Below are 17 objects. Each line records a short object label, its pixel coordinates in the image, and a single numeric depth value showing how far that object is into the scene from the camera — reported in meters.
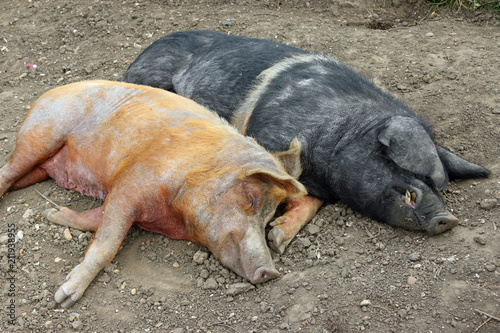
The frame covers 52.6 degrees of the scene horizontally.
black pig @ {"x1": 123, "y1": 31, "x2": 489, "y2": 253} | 3.92
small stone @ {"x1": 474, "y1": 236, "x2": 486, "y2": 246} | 3.68
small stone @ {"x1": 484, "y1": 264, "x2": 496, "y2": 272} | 3.41
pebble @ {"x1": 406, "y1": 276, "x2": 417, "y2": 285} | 3.49
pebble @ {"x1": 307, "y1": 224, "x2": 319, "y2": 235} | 4.16
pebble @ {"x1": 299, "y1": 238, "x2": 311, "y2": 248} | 4.00
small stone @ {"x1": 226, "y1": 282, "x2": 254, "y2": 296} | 3.56
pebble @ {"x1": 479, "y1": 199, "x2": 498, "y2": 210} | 4.07
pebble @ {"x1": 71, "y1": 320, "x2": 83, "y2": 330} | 3.40
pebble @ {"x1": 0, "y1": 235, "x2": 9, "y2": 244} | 4.17
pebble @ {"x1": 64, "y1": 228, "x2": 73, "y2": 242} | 4.13
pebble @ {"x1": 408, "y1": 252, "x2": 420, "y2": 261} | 3.72
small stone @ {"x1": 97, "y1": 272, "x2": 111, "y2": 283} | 3.78
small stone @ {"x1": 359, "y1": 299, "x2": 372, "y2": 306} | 3.35
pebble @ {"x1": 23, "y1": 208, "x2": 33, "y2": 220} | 4.37
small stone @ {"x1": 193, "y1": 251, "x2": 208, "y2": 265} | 3.87
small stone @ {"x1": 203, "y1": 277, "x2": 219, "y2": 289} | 3.65
